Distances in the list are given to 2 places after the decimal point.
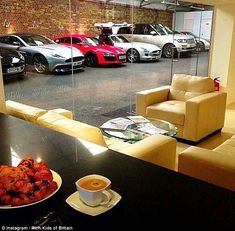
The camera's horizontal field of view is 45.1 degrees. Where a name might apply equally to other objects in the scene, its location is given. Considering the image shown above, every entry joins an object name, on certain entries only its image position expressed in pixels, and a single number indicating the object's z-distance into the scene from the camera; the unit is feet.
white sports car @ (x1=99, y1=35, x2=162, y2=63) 15.35
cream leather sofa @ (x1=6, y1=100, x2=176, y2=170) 6.30
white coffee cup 3.05
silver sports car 11.06
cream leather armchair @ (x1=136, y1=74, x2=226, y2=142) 11.81
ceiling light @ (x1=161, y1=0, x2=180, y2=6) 16.95
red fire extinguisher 17.44
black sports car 10.58
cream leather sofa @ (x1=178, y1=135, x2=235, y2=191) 6.09
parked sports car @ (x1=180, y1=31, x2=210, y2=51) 19.08
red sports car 12.55
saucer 3.02
